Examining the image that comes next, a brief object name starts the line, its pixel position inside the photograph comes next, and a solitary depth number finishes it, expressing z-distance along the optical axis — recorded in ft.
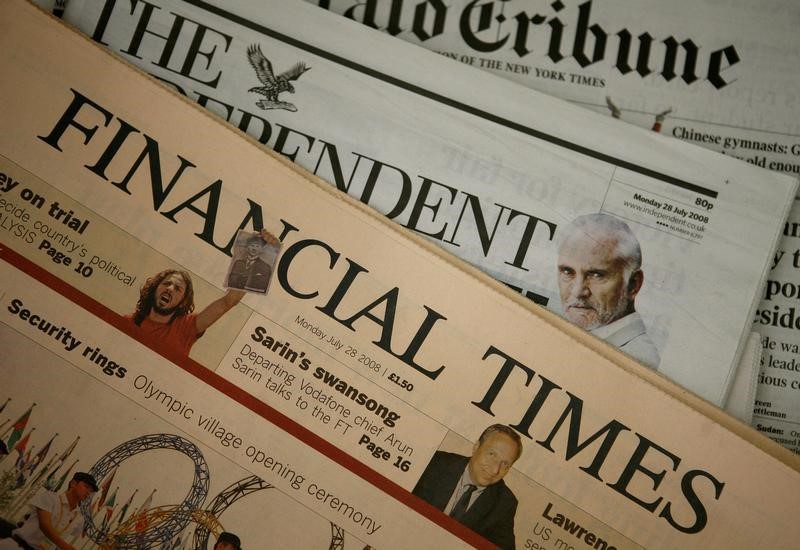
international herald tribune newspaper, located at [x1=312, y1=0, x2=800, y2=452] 1.70
